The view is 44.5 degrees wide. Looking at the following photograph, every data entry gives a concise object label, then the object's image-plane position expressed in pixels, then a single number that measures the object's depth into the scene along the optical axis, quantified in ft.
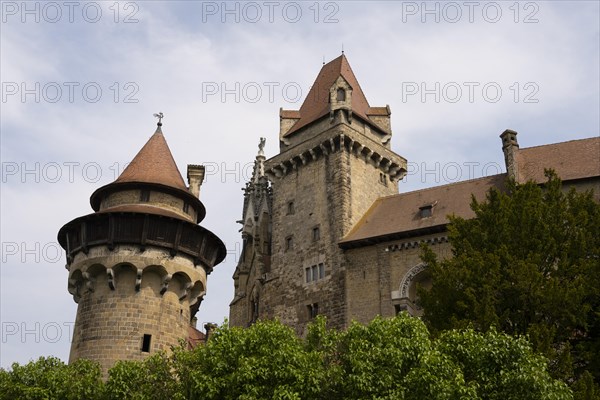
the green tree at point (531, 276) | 71.82
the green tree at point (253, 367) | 63.55
